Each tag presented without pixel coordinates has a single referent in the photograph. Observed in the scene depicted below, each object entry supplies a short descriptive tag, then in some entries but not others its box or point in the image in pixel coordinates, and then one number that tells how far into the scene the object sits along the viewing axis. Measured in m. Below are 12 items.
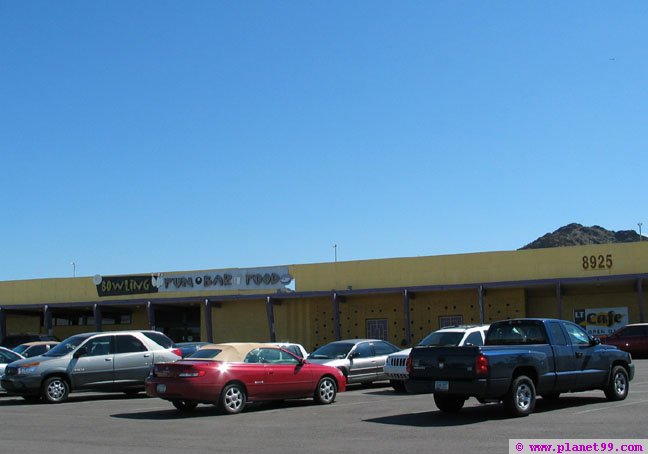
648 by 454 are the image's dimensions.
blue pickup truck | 13.55
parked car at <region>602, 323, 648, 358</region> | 33.12
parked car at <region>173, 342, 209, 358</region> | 26.33
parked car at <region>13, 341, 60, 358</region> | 27.94
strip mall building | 37.91
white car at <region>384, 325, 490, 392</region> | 18.96
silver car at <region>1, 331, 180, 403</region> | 19.48
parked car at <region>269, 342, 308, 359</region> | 23.17
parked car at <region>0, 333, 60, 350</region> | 35.94
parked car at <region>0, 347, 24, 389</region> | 22.24
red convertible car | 15.55
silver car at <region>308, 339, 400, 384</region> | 21.30
